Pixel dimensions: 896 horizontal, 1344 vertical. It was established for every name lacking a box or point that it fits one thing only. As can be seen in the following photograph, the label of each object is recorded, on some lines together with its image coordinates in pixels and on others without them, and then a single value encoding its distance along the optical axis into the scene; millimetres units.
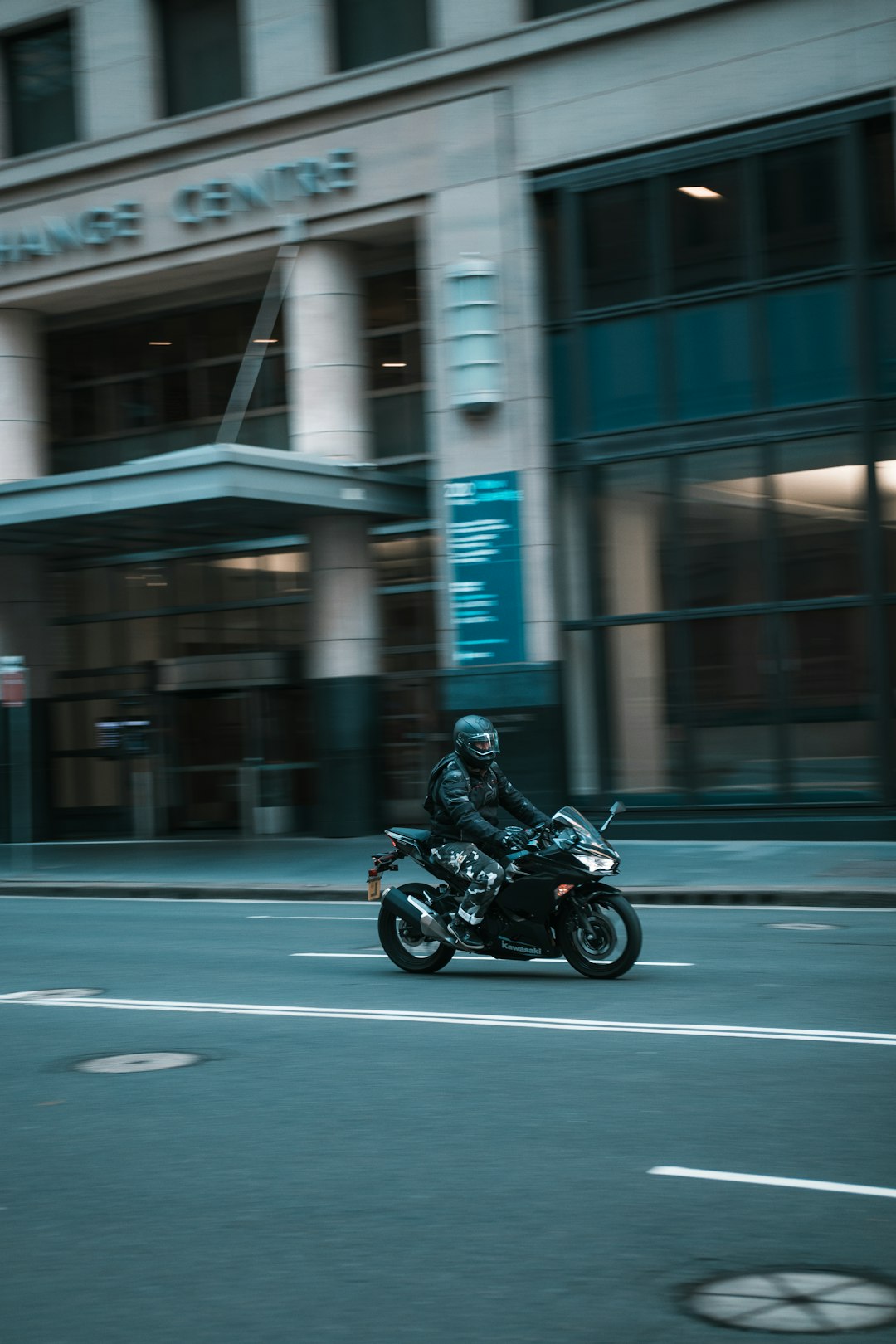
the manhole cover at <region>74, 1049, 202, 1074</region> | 7969
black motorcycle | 10258
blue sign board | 21438
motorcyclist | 10547
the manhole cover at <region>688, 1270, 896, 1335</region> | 4250
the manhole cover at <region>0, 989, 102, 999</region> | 10500
